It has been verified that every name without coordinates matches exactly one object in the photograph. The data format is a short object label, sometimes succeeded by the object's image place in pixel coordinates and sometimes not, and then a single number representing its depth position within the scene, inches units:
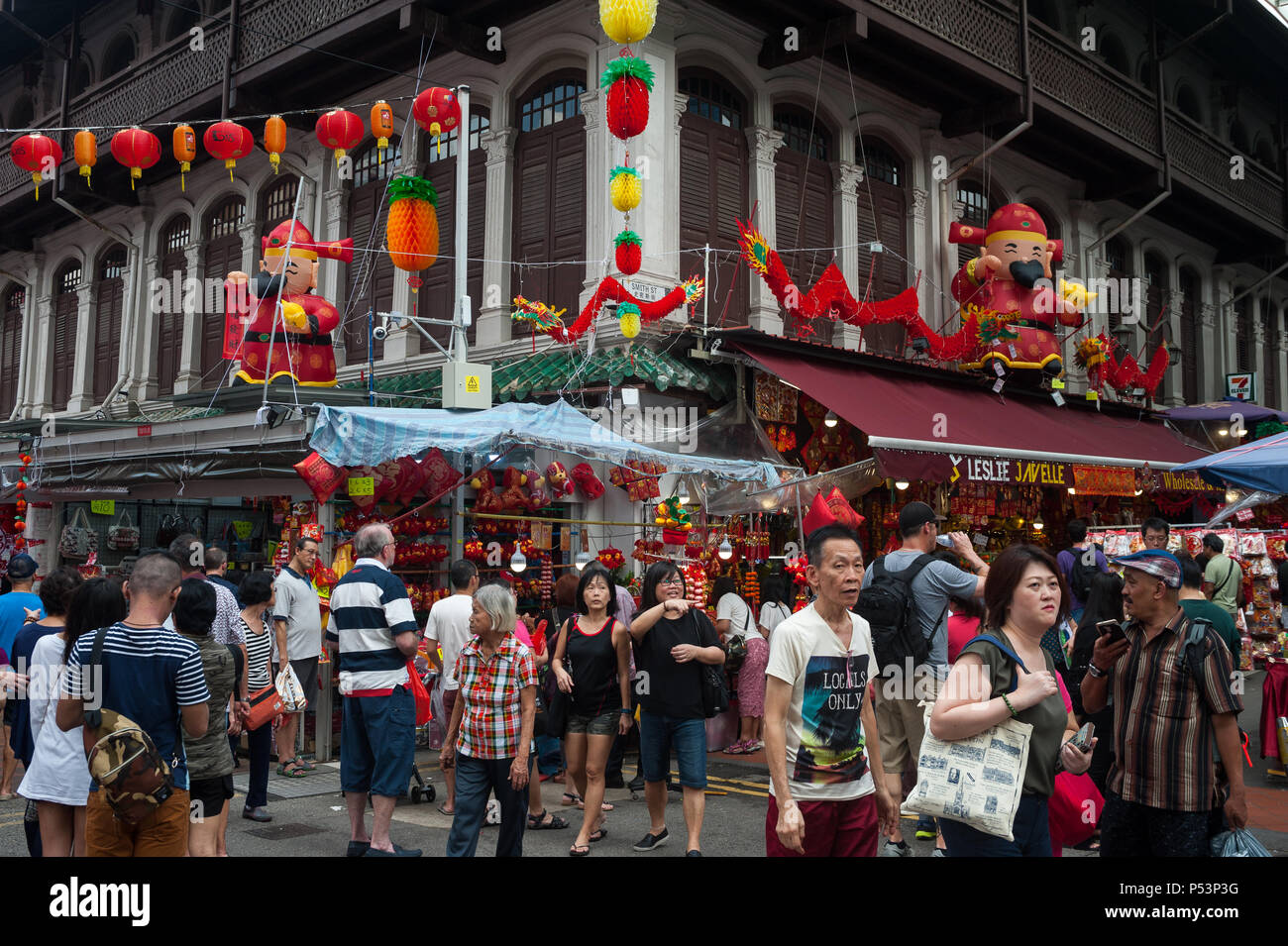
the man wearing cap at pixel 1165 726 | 159.8
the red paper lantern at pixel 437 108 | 429.1
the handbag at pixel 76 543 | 532.1
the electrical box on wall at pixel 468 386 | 395.5
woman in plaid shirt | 214.8
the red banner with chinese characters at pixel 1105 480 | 540.7
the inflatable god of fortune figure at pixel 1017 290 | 576.1
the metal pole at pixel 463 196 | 441.9
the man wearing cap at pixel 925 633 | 243.4
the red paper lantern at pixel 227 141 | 465.7
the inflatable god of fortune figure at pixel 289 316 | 473.1
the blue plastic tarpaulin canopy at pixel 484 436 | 337.4
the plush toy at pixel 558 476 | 442.0
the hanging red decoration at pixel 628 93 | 378.0
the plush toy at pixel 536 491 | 438.0
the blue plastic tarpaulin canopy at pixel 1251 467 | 329.7
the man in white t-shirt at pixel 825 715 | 164.2
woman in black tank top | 266.4
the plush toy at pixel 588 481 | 464.4
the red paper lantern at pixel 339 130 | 452.4
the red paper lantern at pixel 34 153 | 482.3
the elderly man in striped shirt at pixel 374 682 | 244.4
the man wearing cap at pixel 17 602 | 290.8
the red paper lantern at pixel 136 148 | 472.7
